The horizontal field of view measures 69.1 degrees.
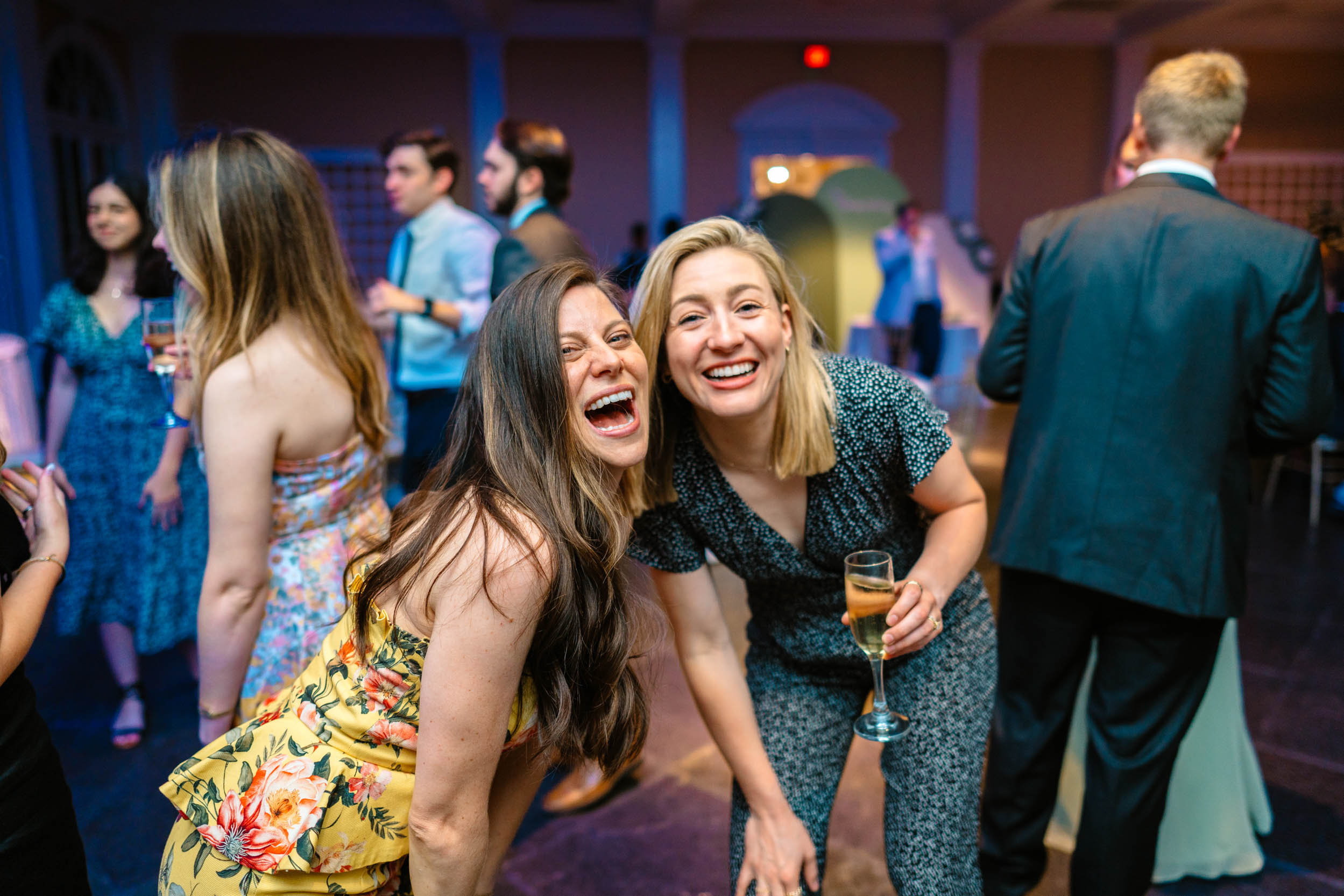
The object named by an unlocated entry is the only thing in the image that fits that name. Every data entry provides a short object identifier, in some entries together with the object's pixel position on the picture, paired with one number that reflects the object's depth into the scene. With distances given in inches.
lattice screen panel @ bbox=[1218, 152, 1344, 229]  450.0
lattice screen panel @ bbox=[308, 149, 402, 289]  414.3
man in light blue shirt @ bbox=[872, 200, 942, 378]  306.3
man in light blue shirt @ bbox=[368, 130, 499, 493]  121.5
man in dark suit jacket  71.6
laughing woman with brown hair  43.7
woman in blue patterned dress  113.5
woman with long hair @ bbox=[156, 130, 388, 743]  60.9
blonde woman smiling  56.4
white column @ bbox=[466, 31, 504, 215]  403.5
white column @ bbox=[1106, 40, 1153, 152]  434.9
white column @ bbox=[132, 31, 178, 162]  384.8
